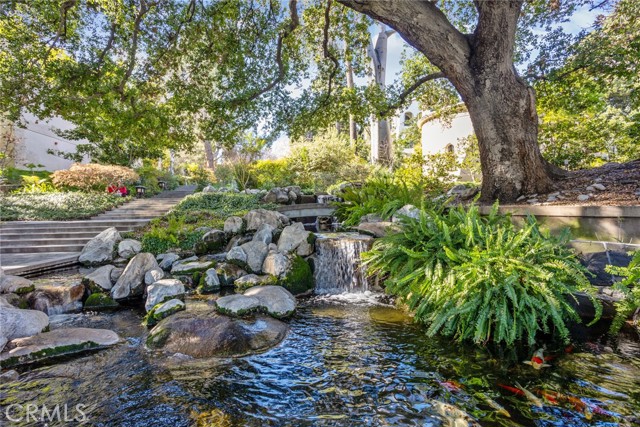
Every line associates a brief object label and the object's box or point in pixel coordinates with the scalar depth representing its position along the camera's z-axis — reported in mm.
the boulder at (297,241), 6574
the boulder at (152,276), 5773
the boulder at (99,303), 5316
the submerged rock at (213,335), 3564
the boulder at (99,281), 5637
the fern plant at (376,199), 7422
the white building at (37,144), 17812
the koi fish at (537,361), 3004
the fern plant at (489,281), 3254
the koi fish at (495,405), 2389
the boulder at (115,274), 5920
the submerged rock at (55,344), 3373
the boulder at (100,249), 7125
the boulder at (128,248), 7207
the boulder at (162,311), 4445
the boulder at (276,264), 6012
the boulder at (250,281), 5801
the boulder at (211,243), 7391
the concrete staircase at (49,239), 6797
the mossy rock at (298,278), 5930
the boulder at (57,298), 5020
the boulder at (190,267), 6168
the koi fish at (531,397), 2477
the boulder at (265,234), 6930
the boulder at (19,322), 3684
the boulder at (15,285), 5039
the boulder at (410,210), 6342
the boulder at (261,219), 7961
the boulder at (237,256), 6406
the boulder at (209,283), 5807
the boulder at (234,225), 7844
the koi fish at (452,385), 2697
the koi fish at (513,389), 2628
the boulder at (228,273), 6129
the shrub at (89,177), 14336
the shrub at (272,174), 14720
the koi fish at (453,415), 2294
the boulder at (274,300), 4625
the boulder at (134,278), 5605
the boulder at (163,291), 4935
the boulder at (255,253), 6344
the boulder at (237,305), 4398
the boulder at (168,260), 6602
